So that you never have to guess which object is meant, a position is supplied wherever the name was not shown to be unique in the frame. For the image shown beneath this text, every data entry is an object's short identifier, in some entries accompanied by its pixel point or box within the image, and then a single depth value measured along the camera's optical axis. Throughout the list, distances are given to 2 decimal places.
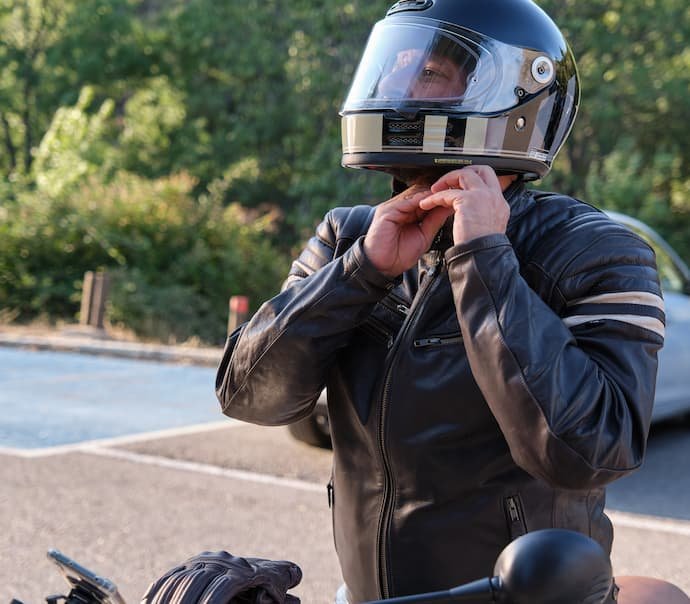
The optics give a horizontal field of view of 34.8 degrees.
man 1.67
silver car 7.64
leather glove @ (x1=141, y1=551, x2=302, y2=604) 1.54
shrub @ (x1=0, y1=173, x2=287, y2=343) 16.97
